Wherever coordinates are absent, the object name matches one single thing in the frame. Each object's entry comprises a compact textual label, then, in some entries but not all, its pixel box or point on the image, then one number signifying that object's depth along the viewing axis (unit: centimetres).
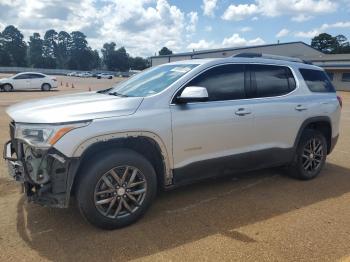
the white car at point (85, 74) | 8794
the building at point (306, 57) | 4291
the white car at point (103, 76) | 8025
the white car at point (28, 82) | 2405
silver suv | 357
